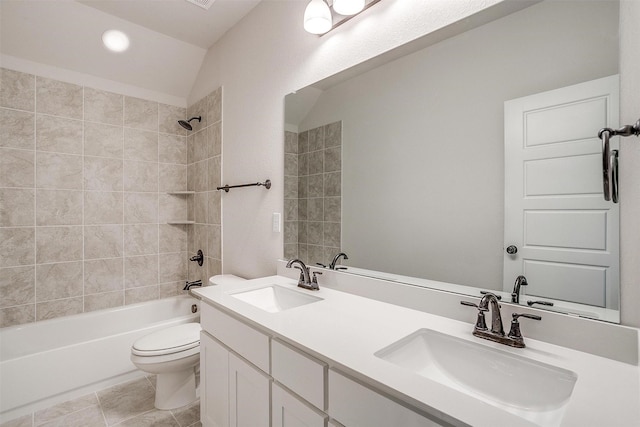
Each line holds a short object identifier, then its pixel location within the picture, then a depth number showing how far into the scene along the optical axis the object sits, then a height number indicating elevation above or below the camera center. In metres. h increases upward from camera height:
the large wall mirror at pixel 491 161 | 0.83 +0.19
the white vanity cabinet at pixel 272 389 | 0.72 -0.54
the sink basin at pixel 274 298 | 1.46 -0.43
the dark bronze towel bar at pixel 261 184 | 1.93 +0.20
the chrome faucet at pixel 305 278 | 1.51 -0.33
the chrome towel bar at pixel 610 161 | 0.72 +0.13
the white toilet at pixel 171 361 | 1.77 -0.89
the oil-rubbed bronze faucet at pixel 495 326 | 0.85 -0.34
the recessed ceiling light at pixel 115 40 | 2.29 +1.38
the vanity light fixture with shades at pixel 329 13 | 1.36 +0.97
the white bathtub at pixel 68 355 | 1.83 -0.98
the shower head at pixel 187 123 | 2.69 +0.83
